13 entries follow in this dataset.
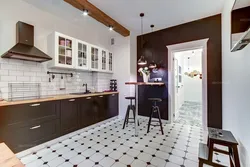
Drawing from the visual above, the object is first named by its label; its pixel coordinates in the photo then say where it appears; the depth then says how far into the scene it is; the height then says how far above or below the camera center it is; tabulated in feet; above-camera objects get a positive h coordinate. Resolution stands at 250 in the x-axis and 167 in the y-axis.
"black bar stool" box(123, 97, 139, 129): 10.91 -2.19
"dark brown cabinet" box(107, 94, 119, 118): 12.89 -2.40
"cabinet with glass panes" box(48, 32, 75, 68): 9.12 +2.59
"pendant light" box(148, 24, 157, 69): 12.48 +1.85
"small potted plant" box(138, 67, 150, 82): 11.35 +0.94
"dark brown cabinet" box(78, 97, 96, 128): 9.94 -2.39
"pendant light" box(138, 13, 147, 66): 10.95 +1.96
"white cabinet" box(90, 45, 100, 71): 11.98 +2.57
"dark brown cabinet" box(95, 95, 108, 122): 11.42 -2.31
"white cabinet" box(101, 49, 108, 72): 13.20 +2.52
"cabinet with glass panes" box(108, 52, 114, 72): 14.14 +2.52
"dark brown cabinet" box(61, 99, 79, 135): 8.67 -2.37
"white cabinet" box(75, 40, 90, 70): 10.75 +2.49
